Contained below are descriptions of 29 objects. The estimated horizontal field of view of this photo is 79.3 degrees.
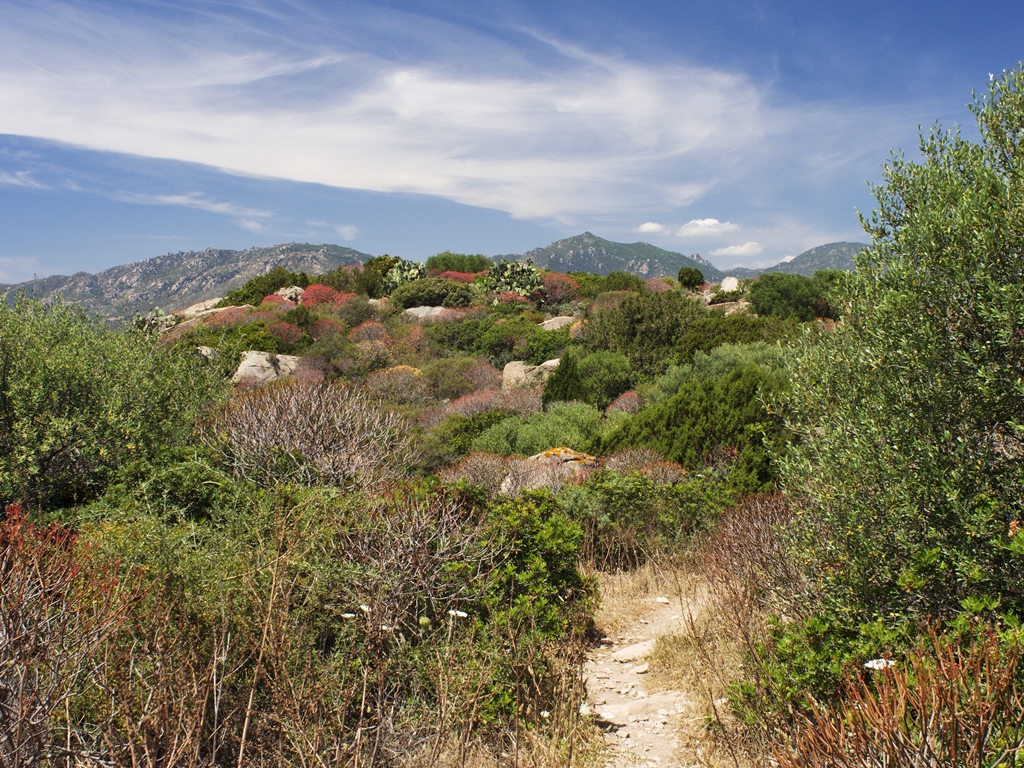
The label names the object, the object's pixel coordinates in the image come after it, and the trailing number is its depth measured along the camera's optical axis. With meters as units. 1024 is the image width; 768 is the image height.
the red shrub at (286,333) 25.63
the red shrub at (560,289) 35.28
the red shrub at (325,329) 26.52
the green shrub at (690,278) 38.28
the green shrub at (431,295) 33.30
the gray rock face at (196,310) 33.81
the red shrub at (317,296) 33.72
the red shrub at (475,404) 17.90
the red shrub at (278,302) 30.43
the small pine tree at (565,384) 17.84
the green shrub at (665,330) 18.56
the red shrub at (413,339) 25.45
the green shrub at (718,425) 8.48
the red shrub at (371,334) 25.91
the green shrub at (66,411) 6.99
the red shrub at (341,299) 31.46
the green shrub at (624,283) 36.03
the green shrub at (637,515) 7.52
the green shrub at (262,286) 35.75
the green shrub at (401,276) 37.66
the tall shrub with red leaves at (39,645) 2.45
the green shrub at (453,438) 13.36
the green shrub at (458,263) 45.19
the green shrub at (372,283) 36.81
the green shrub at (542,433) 13.28
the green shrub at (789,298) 25.62
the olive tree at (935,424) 3.07
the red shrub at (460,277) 38.47
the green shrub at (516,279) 35.44
